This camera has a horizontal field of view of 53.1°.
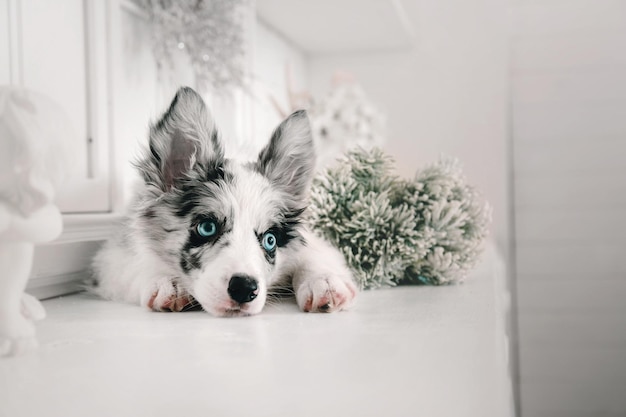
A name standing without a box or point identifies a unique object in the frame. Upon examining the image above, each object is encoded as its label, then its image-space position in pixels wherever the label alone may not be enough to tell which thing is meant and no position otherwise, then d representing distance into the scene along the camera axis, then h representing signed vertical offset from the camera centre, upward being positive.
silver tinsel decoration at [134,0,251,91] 1.67 +0.46
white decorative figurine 0.61 +0.02
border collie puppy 1.02 -0.05
